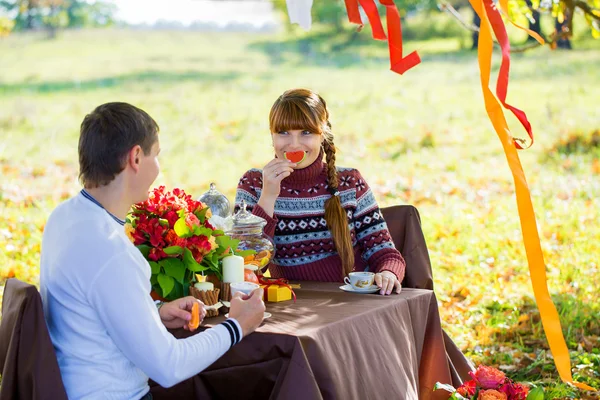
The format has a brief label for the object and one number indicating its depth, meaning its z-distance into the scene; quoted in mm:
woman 3422
